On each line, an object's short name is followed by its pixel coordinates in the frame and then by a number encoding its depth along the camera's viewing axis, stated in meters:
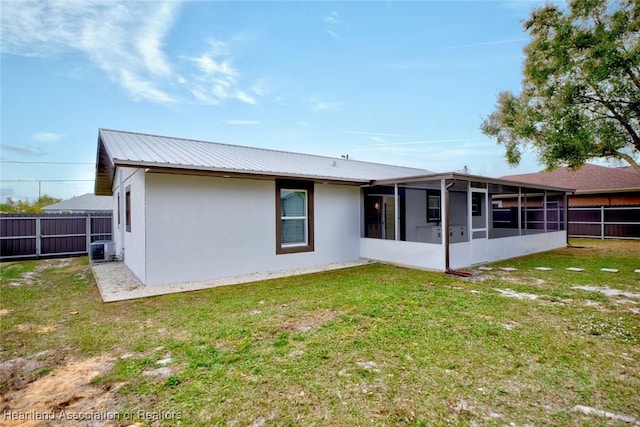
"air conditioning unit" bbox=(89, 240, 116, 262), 10.30
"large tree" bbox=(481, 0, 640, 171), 10.06
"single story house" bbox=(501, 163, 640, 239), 15.23
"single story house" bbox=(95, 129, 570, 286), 6.84
